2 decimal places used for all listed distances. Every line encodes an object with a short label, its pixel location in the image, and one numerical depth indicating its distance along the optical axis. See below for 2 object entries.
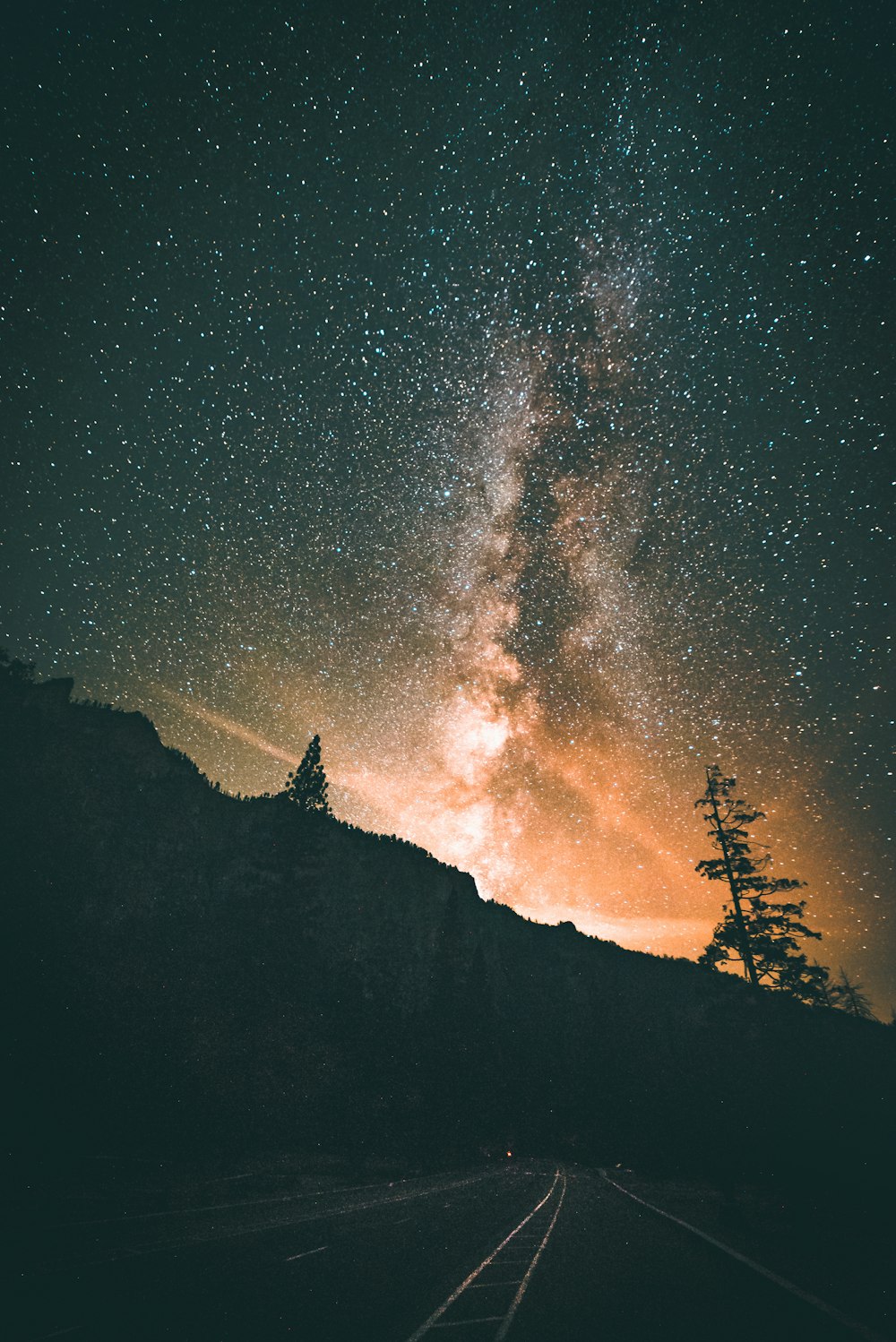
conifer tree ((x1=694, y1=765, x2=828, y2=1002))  27.97
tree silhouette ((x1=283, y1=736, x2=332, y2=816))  42.16
